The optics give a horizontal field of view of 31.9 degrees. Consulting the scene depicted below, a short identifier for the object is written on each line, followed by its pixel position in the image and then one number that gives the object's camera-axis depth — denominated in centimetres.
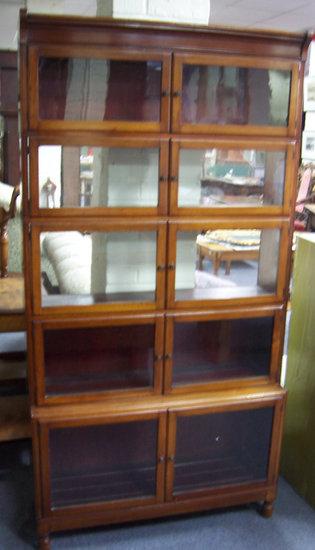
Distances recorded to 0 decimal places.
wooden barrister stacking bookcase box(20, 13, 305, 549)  170
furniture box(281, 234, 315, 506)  224
